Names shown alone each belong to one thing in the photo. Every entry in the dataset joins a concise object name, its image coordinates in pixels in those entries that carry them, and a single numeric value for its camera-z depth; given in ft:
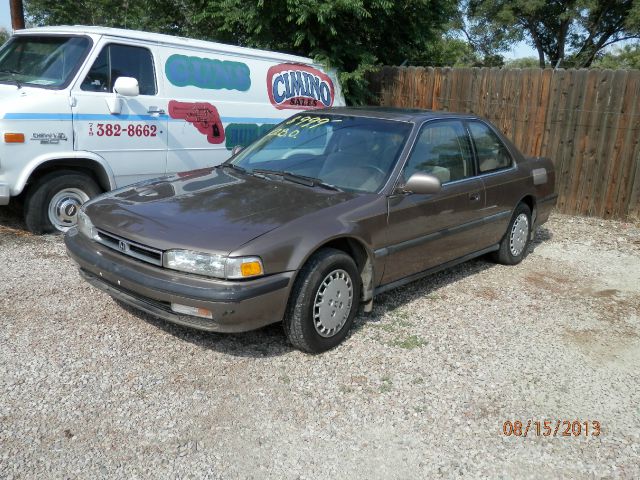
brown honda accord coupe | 11.75
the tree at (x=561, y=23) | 83.76
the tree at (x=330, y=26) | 33.24
